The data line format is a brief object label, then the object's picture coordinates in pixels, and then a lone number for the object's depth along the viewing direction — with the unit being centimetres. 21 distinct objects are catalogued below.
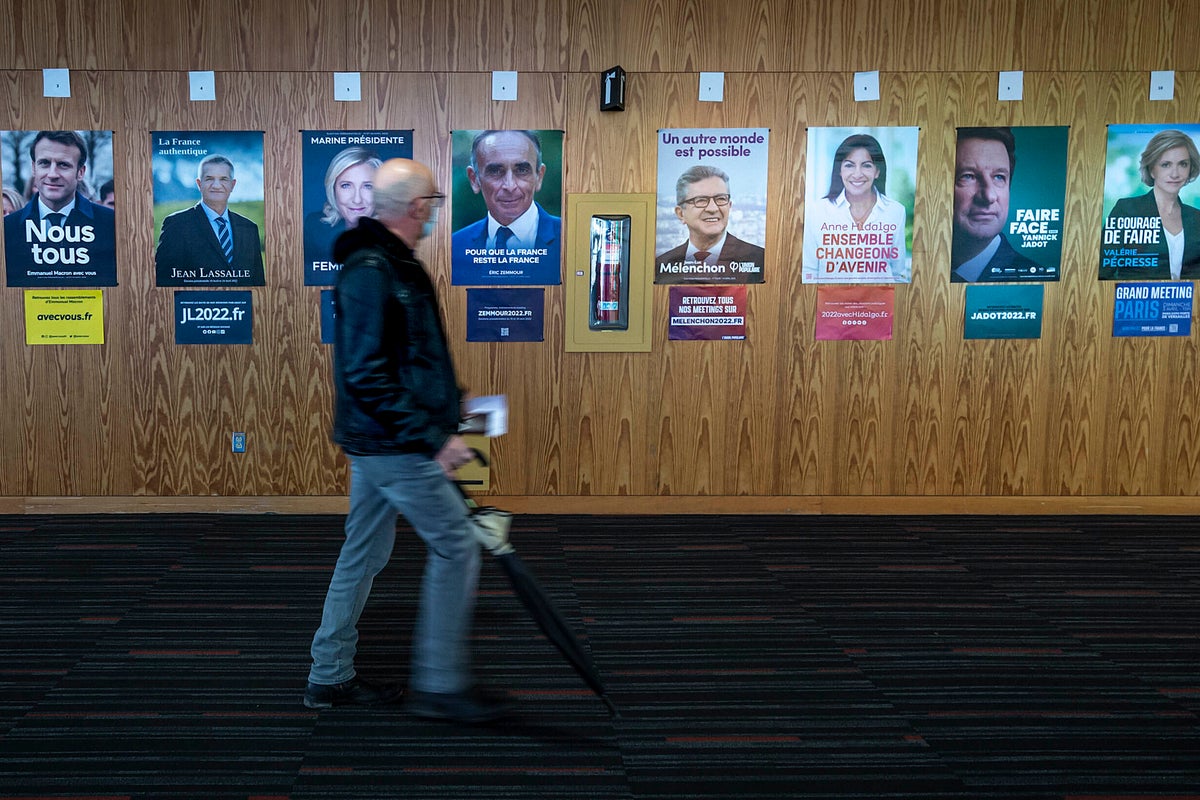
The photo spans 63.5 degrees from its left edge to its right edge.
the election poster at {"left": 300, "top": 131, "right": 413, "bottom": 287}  535
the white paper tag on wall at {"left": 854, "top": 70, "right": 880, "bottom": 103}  540
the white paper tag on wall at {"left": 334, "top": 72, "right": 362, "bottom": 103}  531
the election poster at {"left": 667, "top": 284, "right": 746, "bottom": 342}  552
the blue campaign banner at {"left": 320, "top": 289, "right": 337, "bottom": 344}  542
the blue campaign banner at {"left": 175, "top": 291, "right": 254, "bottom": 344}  544
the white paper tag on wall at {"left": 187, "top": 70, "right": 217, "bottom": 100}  528
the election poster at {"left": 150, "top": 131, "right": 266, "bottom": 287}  533
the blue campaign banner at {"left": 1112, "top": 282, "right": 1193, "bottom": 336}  559
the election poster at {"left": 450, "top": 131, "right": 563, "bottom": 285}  538
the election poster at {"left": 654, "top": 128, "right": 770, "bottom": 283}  543
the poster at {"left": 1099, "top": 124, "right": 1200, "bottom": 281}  549
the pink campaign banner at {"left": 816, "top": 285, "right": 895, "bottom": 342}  556
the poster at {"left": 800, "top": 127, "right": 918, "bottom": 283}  546
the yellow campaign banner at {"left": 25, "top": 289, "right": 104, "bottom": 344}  540
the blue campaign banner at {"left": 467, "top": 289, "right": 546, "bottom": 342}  548
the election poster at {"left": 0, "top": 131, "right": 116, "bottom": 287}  530
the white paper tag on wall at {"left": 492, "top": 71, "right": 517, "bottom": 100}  534
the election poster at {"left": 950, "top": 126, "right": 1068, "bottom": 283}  547
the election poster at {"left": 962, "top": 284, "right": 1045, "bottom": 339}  557
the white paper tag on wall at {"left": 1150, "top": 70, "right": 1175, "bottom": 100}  545
